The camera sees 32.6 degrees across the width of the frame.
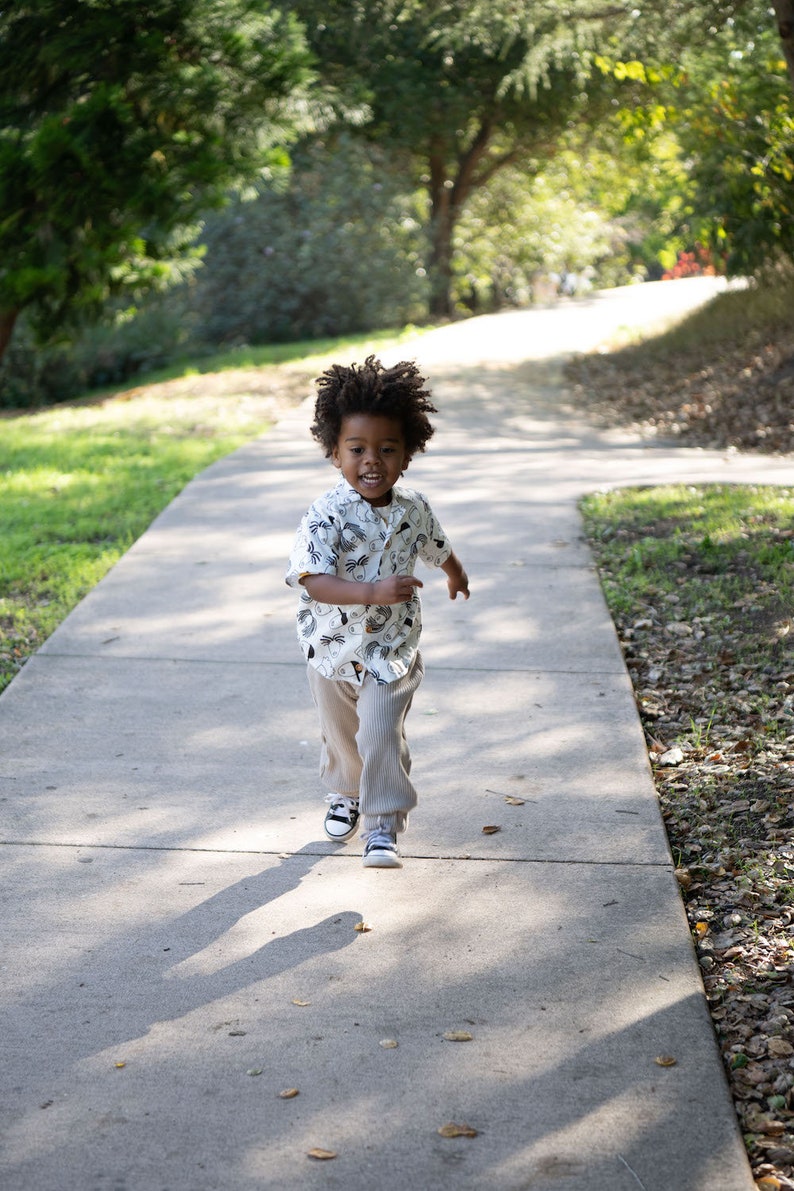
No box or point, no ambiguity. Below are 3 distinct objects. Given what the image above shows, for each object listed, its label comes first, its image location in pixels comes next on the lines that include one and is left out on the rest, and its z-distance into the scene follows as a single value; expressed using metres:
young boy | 3.72
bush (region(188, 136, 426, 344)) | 19.17
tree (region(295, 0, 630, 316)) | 17.92
